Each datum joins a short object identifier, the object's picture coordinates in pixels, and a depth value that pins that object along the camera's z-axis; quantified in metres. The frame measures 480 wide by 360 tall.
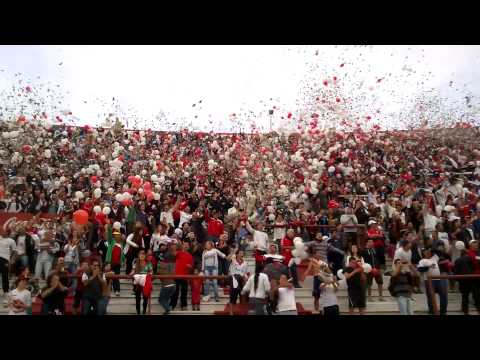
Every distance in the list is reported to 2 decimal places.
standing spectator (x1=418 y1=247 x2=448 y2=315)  8.07
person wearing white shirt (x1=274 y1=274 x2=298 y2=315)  7.31
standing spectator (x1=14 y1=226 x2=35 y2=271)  9.07
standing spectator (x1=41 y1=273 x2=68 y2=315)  7.61
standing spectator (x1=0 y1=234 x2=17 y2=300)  8.78
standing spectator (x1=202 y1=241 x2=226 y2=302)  8.73
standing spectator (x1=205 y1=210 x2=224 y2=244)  9.95
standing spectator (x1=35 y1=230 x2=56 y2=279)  8.88
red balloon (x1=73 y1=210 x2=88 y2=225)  9.39
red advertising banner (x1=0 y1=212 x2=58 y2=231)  10.55
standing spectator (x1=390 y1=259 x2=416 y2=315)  7.82
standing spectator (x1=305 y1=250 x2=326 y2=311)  7.93
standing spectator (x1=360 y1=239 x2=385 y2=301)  8.76
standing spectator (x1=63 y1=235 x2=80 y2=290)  8.66
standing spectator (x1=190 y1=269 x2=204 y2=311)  8.29
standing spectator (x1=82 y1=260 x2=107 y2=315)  7.79
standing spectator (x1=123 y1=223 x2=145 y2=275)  9.09
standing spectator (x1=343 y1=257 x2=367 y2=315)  7.92
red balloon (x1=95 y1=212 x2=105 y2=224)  9.80
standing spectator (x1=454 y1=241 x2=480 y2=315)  8.23
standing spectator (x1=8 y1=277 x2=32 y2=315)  7.55
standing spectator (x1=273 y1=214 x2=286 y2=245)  10.56
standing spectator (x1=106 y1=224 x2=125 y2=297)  9.01
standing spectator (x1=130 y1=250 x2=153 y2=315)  8.09
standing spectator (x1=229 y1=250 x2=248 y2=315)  8.09
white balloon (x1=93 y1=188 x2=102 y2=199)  11.32
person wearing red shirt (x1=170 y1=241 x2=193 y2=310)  8.40
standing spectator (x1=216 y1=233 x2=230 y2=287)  9.05
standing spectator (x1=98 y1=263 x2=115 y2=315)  7.80
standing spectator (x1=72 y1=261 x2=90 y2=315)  8.00
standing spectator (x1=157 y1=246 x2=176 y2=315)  8.17
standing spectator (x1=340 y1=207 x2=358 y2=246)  9.62
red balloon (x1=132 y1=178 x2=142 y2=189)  11.75
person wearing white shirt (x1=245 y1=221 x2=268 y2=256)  9.14
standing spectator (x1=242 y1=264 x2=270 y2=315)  7.62
